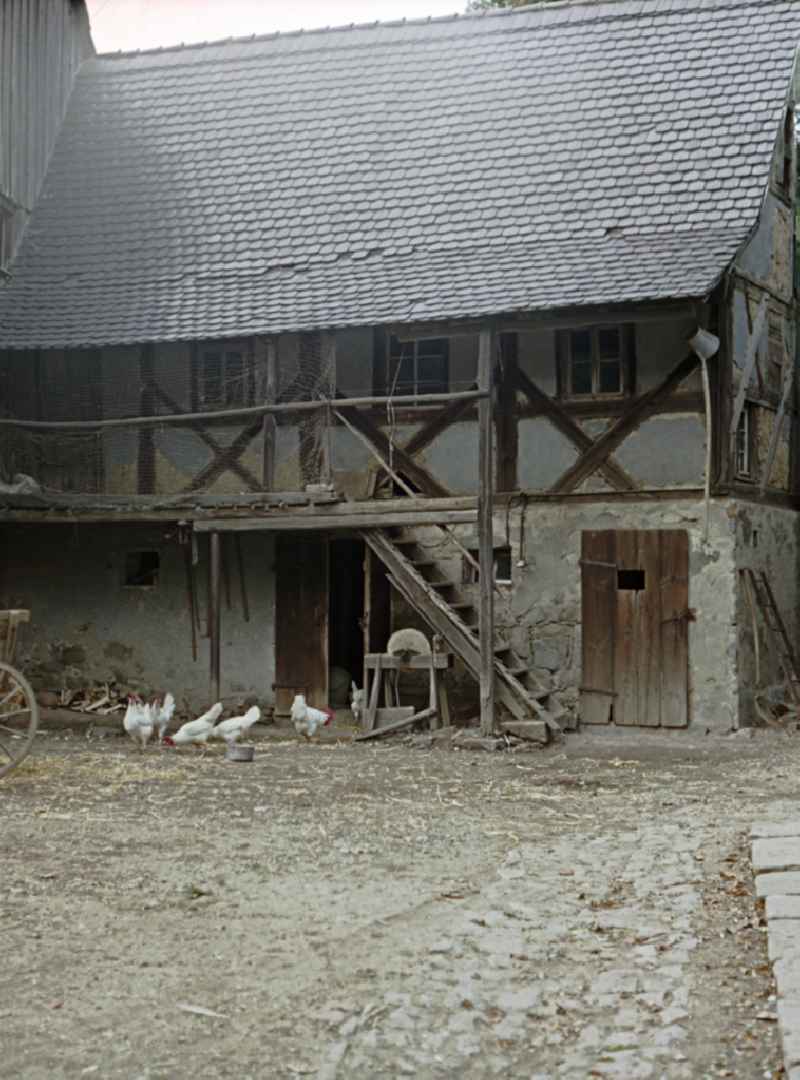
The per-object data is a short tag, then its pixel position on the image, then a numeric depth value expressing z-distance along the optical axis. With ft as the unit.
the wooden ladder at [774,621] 54.65
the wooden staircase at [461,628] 49.88
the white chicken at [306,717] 51.31
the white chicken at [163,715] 48.91
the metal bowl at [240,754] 44.79
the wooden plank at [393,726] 51.16
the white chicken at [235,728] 47.70
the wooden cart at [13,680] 35.83
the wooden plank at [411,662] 51.44
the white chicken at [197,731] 47.73
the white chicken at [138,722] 47.78
